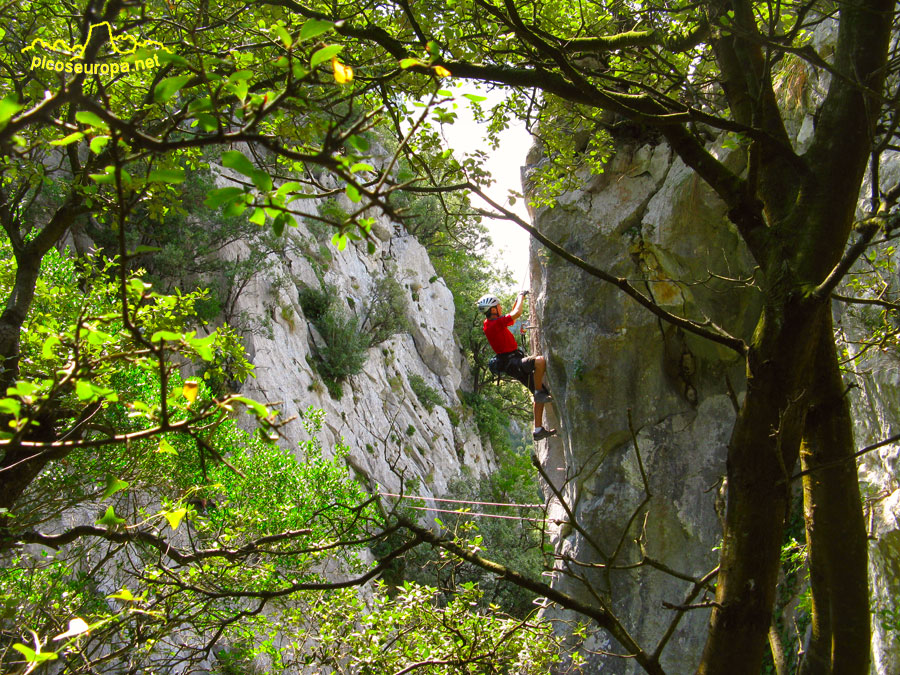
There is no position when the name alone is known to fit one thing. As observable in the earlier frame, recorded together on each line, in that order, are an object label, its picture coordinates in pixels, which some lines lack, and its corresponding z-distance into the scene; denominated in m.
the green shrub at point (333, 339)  15.55
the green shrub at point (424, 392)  19.28
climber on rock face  9.52
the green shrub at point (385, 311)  18.12
